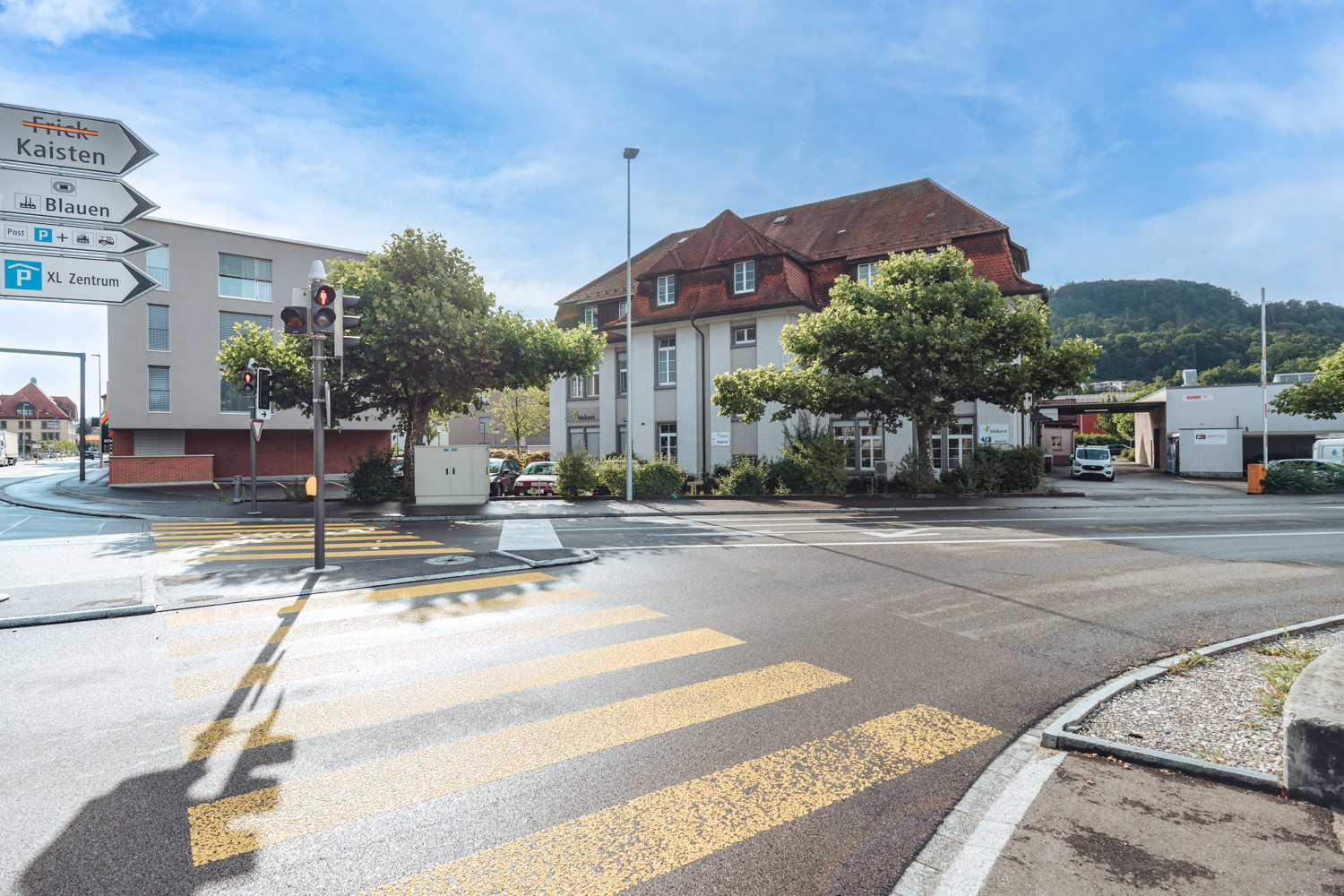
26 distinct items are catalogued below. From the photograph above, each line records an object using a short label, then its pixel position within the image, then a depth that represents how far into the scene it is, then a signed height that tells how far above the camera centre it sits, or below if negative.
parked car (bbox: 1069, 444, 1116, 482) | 36.94 -1.03
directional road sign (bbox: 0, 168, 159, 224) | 5.80 +2.20
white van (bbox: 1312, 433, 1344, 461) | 31.03 -0.26
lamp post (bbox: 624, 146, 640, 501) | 22.02 +0.02
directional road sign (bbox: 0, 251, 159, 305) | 5.82 +1.47
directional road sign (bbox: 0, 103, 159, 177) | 5.78 +2.68
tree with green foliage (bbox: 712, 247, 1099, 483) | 21.67 +3.09
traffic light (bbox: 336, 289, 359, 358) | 9.29 +1.68
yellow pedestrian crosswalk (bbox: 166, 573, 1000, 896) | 3.14 -1.84
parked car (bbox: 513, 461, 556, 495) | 24.22 -1.36
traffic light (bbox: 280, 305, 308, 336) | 9.27 +1.71
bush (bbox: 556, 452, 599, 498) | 23.64 -1.08
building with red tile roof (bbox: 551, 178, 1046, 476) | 29.02 +6.25
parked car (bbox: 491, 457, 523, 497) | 26.02 -1.20
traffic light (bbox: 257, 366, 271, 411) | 18.52 +1.53
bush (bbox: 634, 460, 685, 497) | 23.91 -1.19
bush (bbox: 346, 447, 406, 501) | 22.08 -1.17
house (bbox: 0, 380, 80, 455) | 112.12 +4.57
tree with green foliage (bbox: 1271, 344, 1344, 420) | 33.16 +2.37
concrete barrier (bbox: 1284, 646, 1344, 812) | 3.38 -1.53
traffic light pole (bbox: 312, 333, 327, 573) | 9.43 -0.37
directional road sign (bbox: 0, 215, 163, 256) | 5.79 +1.83
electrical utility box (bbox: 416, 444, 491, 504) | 20.47 -0.89
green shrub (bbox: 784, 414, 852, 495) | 24.73 -0.65
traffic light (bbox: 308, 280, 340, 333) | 9.33 +1.88
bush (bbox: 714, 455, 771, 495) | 24.53 -1.29
